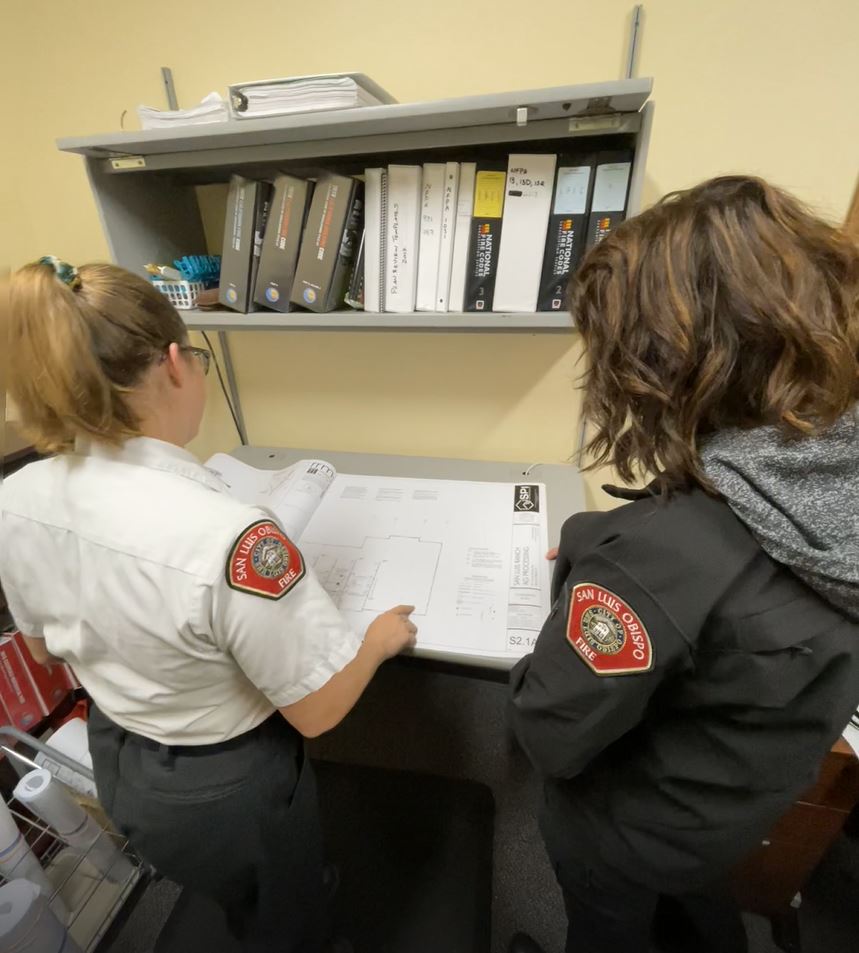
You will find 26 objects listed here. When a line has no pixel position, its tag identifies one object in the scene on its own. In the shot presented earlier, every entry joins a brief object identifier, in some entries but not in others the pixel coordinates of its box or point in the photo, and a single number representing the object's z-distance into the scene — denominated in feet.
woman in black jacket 1.54
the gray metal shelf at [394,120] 2.56
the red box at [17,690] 3.65
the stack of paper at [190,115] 3.11
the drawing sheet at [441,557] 2.90
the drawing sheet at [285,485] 3.68
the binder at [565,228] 3.03
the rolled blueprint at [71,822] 3.27
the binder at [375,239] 3.28
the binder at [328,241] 3.34
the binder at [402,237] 3.25
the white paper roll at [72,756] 3.62
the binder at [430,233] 3.24
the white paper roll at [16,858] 3.23
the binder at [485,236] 3.16
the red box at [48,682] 3.81
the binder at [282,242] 3.42
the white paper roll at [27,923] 2.91
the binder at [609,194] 2.96
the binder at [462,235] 3.21
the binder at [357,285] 3.54
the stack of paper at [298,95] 2.83
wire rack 3.67
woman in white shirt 1.90
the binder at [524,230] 3.06
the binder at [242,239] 3.53
